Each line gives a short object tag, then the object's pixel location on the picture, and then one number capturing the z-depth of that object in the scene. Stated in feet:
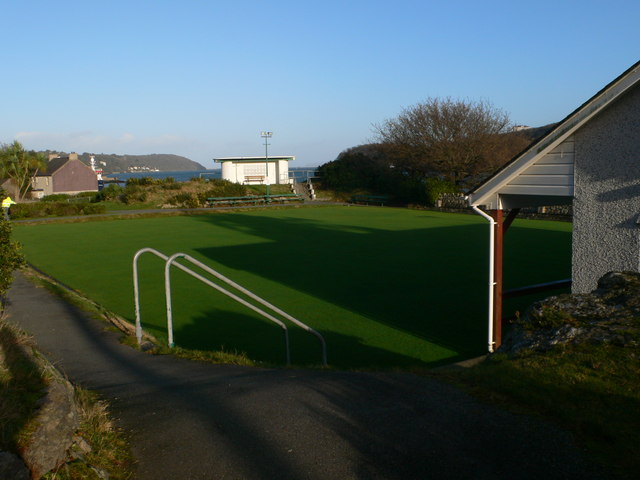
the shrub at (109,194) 166.71
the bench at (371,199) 163.94
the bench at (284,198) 169.68
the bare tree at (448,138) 156.15
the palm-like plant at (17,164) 207.21
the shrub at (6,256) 29.99
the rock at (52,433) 11.46
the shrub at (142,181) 170.02
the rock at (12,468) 10.39
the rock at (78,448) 12.41
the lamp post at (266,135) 181.16
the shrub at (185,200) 156.46
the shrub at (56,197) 183.81
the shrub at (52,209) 129.59
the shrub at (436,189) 141.18
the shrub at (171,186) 168.68
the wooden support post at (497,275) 29.94
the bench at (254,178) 195.93
